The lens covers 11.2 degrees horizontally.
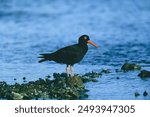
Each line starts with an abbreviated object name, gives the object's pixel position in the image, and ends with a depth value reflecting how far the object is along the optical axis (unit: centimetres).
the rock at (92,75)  2192
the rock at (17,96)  1905
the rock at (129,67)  2306
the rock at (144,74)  2177
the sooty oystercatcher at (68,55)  2130
